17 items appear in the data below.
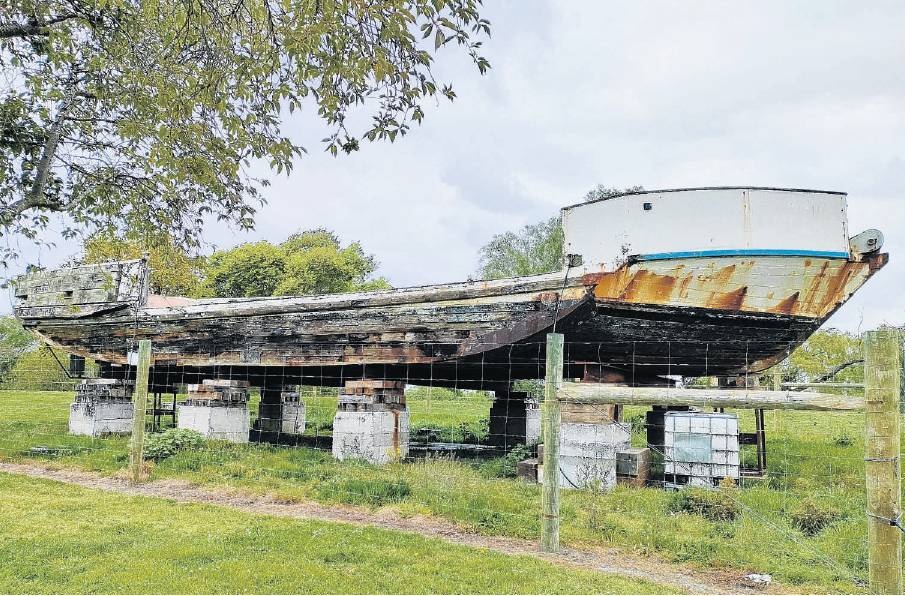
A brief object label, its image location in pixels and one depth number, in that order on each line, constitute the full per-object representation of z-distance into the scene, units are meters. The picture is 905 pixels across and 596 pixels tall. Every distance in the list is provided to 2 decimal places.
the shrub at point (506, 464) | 8.16
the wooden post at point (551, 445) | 4.79
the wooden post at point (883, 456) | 3.43
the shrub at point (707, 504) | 5.73
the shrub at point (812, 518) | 5.46
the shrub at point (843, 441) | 10.06
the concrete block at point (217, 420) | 10.53
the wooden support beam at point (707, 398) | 3.87
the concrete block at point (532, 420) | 12.83
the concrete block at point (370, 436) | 8.68
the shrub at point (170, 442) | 8.64
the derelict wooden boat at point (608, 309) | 6.82
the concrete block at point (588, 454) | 6.90
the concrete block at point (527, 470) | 7.44
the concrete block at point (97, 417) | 11.58
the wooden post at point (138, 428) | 7.49
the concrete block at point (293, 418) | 13.66
